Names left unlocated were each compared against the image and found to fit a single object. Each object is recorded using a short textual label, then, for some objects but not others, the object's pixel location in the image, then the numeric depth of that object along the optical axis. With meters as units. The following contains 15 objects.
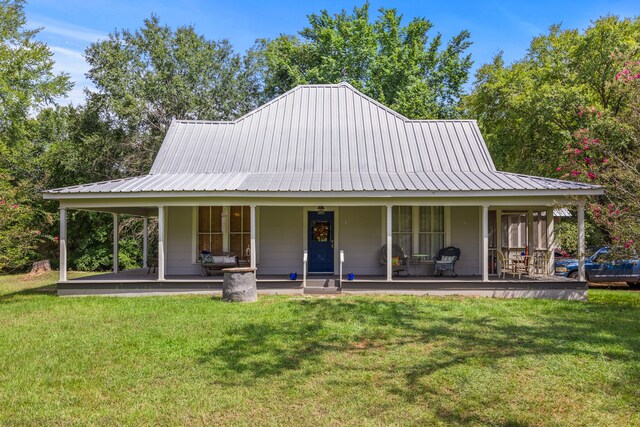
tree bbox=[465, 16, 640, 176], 17.44
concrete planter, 10.69
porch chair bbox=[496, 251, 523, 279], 12.35
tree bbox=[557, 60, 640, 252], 8.94
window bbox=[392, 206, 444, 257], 13.51
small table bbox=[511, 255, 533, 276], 12.41
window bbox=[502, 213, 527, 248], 14.70
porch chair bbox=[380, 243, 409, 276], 12.75
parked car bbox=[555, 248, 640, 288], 14.76
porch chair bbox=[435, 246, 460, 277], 12.73
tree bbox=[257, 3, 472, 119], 25.94
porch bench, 12.65
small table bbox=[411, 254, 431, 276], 13.33
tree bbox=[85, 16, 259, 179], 23.62
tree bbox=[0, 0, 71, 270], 22.72
